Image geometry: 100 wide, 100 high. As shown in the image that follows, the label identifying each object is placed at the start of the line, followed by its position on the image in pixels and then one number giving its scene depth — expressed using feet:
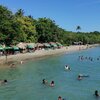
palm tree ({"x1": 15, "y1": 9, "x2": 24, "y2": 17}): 136.70
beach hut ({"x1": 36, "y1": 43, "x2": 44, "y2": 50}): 136.50
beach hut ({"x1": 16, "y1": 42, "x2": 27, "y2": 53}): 111.78
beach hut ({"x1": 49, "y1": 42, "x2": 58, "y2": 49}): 152.54
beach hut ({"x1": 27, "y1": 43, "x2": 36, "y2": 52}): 121.74
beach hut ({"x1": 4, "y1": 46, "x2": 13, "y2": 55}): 100.91
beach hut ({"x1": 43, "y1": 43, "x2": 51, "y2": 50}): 145.83
